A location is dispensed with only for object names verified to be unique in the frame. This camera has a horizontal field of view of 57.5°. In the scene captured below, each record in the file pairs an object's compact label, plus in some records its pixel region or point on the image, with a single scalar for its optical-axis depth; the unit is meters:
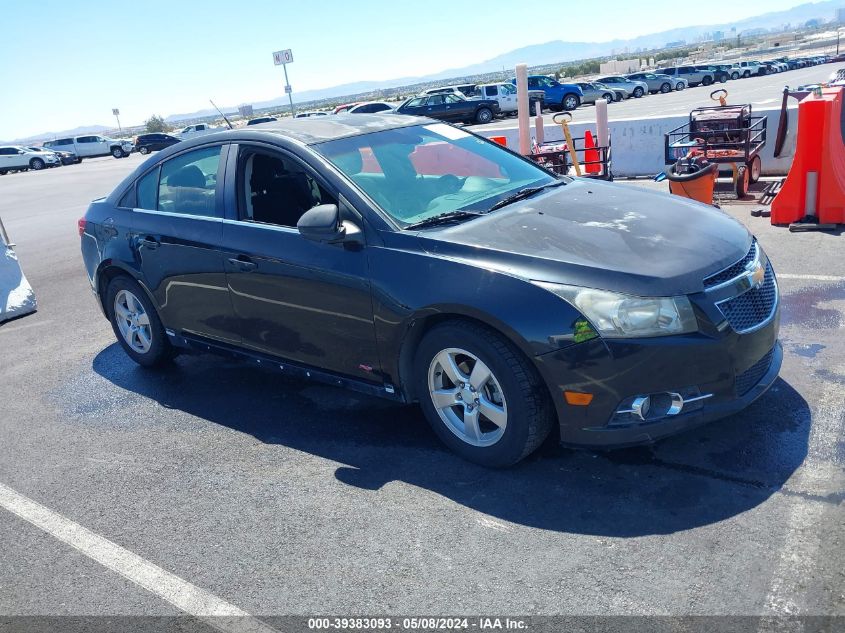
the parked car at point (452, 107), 34.88
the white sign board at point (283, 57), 49.38
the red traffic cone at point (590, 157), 12.08
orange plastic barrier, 7.75
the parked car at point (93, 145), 52.56
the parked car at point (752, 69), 54.44
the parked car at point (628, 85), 48.25
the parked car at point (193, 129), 50.71
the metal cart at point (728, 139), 9.75
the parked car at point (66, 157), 48.15
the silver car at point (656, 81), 49.99
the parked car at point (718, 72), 53.44
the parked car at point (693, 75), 53.38
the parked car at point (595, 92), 45.69
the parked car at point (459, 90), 36.50
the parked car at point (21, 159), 45.03
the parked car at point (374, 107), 34.82
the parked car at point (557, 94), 39.72
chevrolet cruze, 3.44
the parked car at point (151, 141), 49.91
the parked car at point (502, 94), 36.47
